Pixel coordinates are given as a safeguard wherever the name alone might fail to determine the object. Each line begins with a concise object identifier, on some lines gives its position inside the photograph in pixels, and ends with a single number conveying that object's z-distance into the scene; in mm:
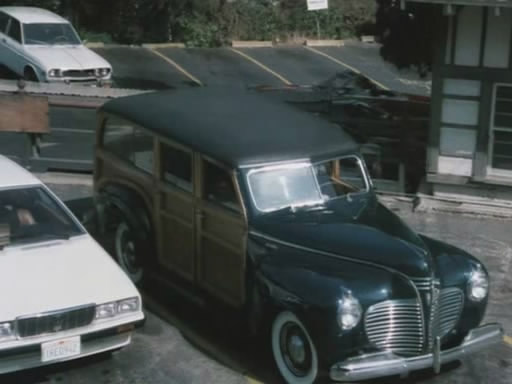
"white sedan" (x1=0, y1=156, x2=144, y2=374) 7215
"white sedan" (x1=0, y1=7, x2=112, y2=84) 20234
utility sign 23594
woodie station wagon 7367
